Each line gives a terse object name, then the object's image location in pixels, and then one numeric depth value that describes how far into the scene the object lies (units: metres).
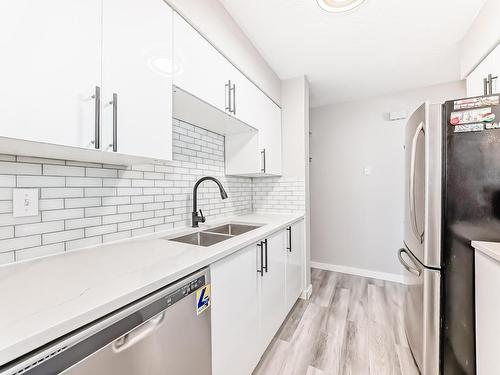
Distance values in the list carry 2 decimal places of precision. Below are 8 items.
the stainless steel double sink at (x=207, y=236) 1.54
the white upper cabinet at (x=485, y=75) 1.48
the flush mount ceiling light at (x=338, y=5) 1.44
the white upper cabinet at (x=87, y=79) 0.66
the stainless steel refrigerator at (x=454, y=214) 1.19
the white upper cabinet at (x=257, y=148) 2.09
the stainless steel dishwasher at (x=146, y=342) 0.51
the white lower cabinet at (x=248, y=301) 1.05
